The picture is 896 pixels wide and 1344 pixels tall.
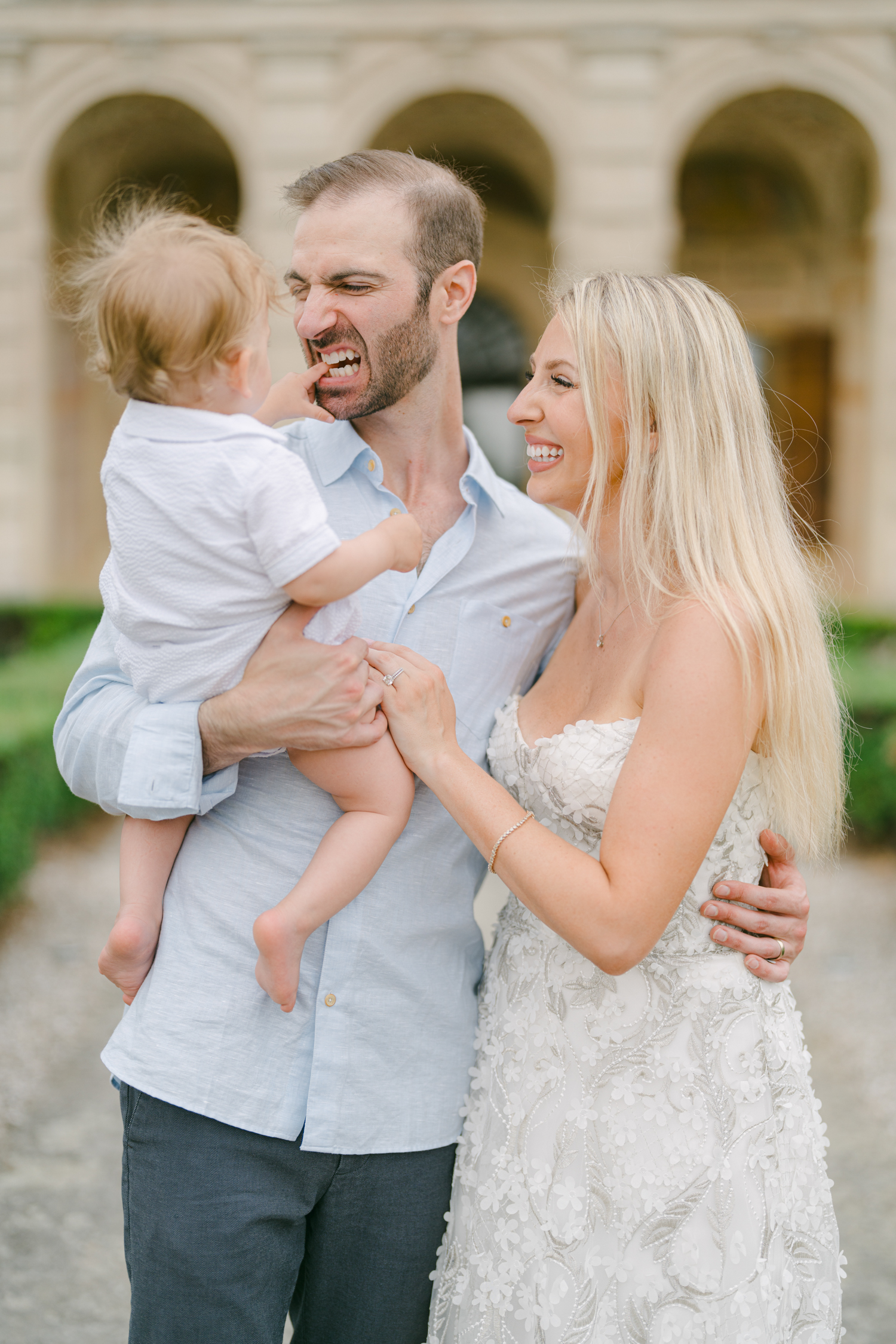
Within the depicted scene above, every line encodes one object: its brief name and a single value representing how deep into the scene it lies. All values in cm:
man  180
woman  178
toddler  176
